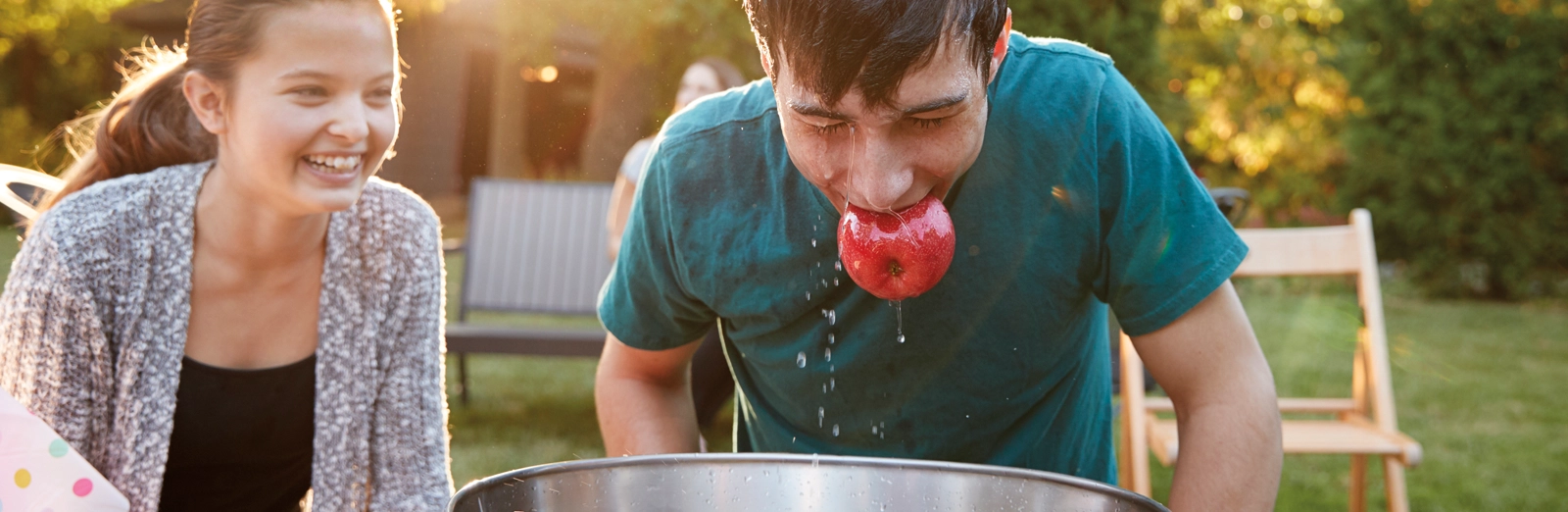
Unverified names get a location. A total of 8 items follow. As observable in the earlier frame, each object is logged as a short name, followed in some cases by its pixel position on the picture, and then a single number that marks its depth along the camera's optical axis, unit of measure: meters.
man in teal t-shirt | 1.40
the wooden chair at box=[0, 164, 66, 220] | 2.04
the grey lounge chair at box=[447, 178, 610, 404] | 6.25
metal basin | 1.11
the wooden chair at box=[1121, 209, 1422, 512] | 3.54
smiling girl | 1.88
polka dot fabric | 1.33
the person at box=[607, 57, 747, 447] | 4.08
